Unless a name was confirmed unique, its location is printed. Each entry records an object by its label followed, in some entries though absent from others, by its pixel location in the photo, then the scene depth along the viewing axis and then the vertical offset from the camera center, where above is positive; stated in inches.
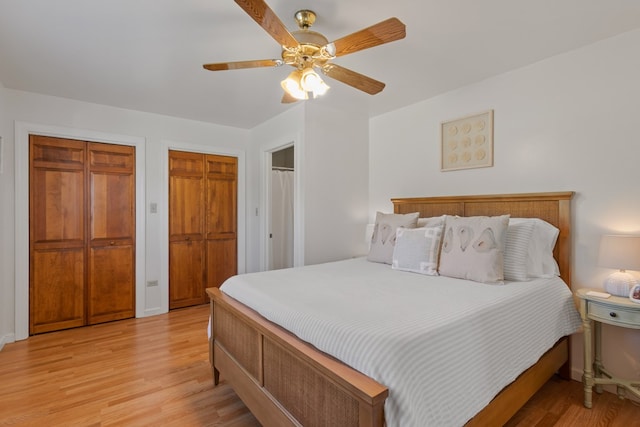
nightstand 71.6 -28.9
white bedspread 42.9 -20.2
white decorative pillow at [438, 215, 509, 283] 79.5 -10.5
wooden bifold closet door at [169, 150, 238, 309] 152.1 -7.0
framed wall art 108.9 +25.1
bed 42.8 -28.4
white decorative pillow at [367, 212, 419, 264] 106.8 -8.7
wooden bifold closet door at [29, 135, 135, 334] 123.1 -9.4
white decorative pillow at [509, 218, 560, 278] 85.4 -11.3
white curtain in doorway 173.9 -4.9
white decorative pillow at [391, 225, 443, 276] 90.1 -12.1
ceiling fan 56.6 +34.1
